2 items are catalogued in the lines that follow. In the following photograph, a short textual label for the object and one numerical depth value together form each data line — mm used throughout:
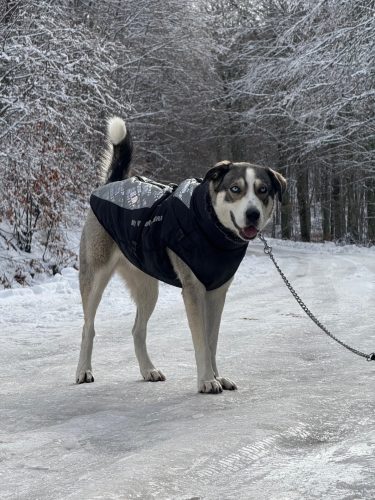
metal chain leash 5166
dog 4676
